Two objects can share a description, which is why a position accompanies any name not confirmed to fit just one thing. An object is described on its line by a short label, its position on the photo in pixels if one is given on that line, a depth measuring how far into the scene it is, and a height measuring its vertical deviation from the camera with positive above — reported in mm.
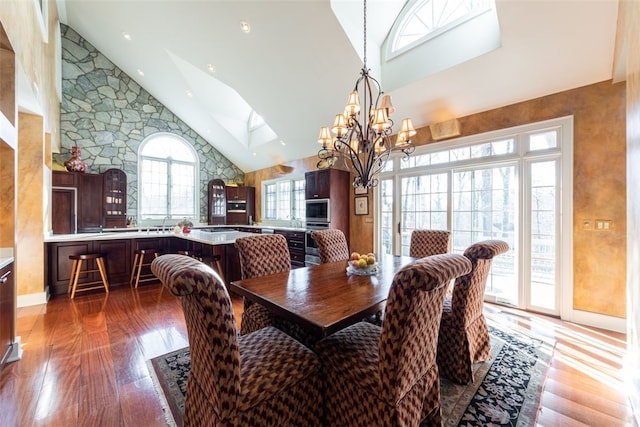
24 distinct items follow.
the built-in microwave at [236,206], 8109 +187
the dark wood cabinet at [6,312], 2047 -821
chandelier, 2396 +752
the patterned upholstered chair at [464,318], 1841 -782
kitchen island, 3959 -609
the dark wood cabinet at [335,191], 5219 +438
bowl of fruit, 2197 -450
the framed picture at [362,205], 5140 +149
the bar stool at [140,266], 4508 -960
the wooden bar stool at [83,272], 3871 -957
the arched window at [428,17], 3324 +2639
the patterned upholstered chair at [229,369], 1036 -761
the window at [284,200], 6973 +344
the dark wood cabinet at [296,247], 5676 -761
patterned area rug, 1621 -1241
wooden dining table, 1344 -522
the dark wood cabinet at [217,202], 7867 +299
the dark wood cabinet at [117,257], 4434 -781
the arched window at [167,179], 7055 +932
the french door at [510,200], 3141 +175
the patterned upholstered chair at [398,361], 1112 -763
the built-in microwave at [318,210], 5215 +47
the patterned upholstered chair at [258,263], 2215 -459
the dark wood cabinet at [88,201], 5566 +234
